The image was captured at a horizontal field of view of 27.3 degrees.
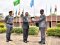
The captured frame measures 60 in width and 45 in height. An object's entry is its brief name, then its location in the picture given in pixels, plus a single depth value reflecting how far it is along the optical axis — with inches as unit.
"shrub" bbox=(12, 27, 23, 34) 379.2
